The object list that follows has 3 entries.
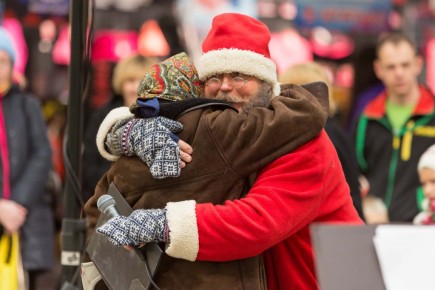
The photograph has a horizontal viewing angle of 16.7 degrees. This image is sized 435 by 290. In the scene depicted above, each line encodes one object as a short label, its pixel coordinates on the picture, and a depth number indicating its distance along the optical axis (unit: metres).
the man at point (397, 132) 9.72
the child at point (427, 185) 8.99
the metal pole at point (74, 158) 6.56
